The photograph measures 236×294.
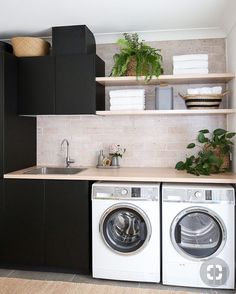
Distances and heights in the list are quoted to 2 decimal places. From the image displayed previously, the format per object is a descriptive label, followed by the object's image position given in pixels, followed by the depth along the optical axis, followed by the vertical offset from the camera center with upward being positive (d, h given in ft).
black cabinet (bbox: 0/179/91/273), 9.84 -2.46
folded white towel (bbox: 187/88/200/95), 10.18 +1.72
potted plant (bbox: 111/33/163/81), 10.34 +2.76
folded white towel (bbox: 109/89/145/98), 10.60 +1.73
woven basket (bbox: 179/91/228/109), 10.16 +1.43
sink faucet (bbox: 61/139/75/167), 12.07 -0.41
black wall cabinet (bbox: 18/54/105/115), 10.59 +2.03
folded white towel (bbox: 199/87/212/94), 10.16 +1.72
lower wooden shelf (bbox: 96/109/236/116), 10.02 +1.07
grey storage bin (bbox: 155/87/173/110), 10.73 +1.58
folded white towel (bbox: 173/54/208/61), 10.19 +2.80
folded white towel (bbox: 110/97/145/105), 10.59 +1.48
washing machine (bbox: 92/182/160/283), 9.23 -2.53
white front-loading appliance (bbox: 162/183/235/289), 8.88 -2.55
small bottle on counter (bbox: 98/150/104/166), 11.75 -0.50
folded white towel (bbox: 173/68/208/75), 10.21 +2.38
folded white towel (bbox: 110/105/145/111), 10.59 +1.26
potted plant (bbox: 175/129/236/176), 9.74 -0.34
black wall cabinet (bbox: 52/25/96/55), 10.61 +3.51
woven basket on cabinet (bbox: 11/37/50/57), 10.98 +3.41
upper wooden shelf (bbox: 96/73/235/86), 10.09 +2.19
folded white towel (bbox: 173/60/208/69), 10.21 +2.59
